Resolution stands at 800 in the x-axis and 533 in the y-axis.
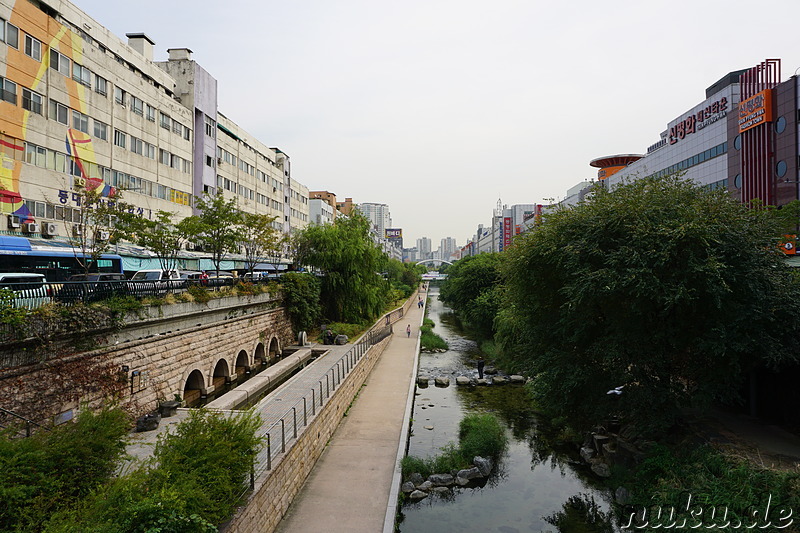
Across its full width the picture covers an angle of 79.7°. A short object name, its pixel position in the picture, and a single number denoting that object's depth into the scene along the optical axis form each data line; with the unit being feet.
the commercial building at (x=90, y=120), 79.87
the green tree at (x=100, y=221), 66.42
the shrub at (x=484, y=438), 58.90
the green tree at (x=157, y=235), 78.45
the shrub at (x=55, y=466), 22.38
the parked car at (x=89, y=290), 42.60
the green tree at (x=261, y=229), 104.22
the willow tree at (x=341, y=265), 121.29
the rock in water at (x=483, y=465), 55.47
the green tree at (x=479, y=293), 143.74
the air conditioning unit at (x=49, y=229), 84.59
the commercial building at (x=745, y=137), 114.21
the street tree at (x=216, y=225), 94.89
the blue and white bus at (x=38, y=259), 70.59
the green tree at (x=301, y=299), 106.93
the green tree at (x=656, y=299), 45.96
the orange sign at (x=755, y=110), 116.98
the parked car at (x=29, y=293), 38.60
